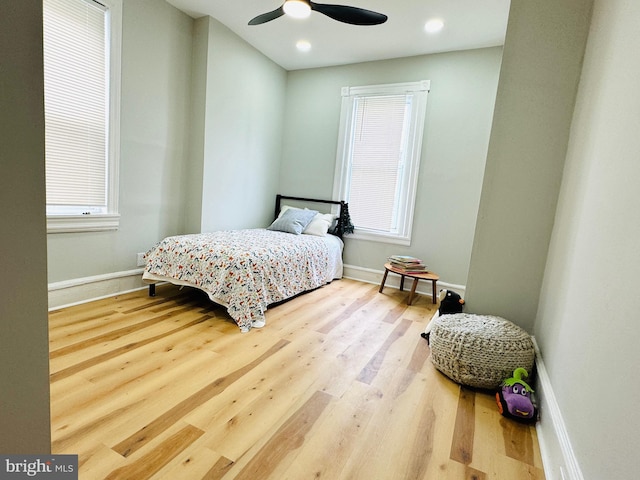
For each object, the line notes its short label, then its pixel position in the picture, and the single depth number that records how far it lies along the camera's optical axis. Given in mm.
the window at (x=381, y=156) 3822
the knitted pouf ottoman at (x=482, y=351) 1771
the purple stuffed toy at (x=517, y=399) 1585
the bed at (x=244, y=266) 2545
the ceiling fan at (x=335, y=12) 2246
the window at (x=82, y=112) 2395
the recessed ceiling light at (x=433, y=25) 2981
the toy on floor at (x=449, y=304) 2432
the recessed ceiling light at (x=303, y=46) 3606
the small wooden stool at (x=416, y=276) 3348
